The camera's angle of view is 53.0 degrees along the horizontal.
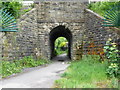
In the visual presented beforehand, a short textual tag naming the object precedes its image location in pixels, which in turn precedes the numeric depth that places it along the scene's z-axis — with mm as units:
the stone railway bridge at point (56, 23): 8617
